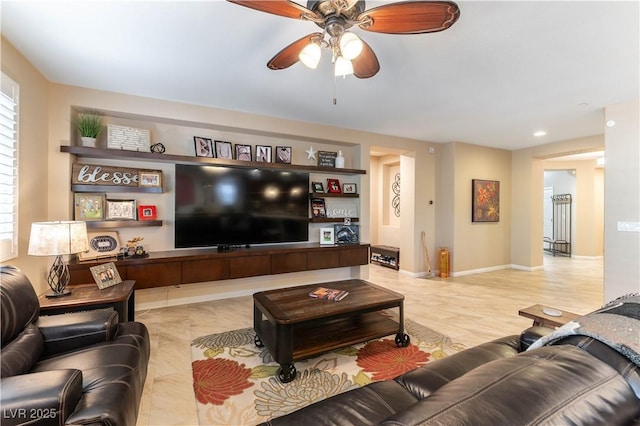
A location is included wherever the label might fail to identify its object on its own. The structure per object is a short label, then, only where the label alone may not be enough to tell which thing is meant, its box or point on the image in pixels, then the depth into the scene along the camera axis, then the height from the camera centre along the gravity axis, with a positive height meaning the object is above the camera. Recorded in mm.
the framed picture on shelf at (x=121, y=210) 3250 +34
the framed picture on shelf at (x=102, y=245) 3042 -356
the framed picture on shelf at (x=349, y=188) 4656 +429
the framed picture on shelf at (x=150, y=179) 3361 +413
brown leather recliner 1021 -723
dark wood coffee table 2016 -893
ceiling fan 1444 +1077
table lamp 2070 -231
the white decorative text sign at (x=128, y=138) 3195 +867
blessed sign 3048 +425
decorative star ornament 4398 +935
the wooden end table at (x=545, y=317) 1865 -711
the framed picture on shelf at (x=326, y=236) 4422 -354
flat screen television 3498 +96
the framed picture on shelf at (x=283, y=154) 4168 +880
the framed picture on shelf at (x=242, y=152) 3916 +853
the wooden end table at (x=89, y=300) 2094 -673
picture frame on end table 2432 -557
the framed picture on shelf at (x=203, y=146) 3654 +878
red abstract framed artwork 5527 +280
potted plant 3051 +921
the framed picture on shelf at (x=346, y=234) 4540 -330
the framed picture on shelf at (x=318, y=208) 4414 +90
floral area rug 1782 -1212
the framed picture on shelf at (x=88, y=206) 3072 +73
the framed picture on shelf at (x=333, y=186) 4521 +448
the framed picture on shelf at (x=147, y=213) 3414 -1
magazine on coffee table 2465 -726
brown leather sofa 548 -387
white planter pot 3053 +778
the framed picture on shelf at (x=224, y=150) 3787 +856
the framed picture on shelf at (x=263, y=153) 4039 +865
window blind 2131 +343
